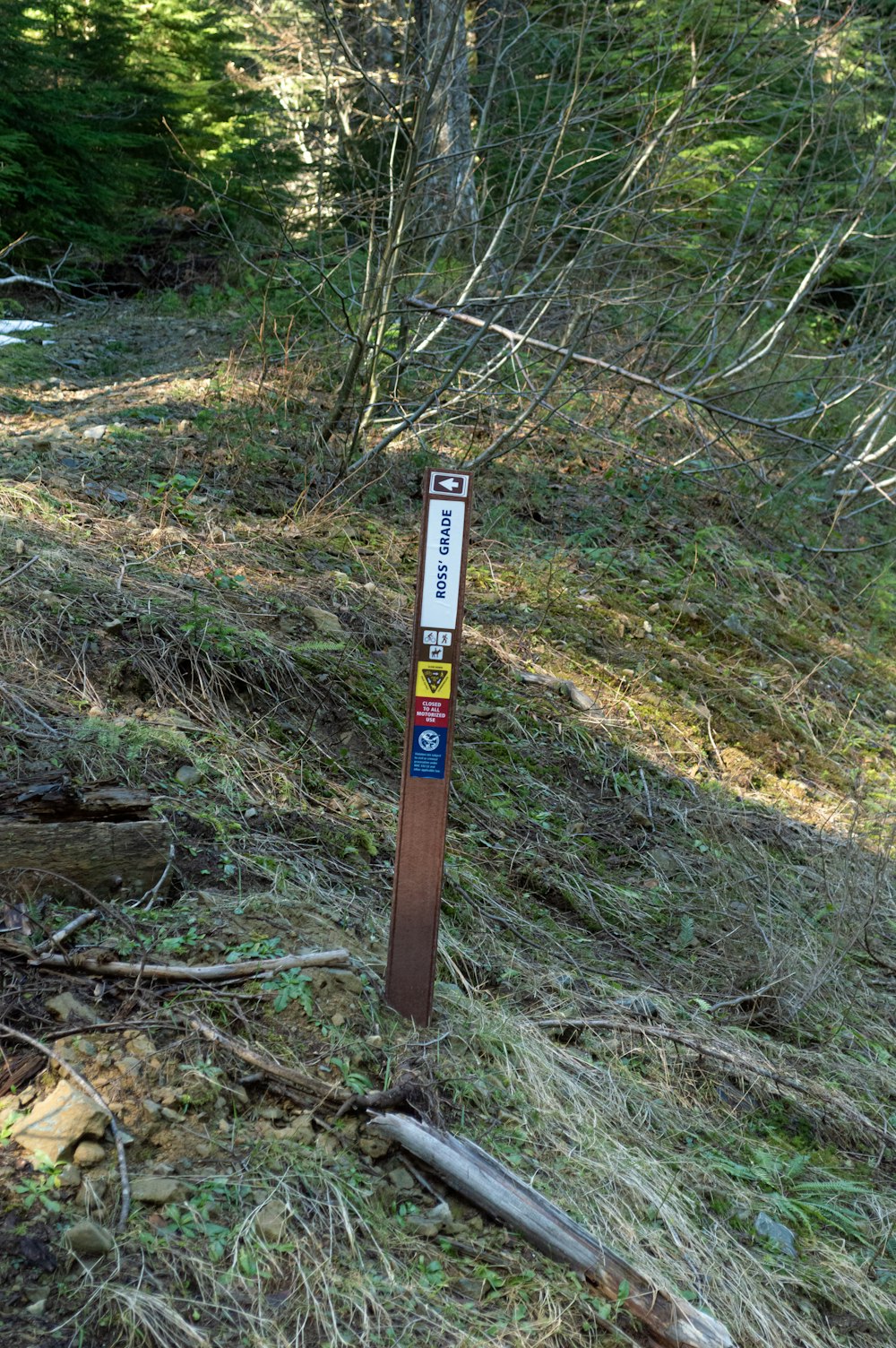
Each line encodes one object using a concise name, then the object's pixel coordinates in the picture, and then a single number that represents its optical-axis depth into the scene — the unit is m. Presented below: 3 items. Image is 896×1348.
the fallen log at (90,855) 3.19
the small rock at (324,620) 5.47
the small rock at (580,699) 6.21
